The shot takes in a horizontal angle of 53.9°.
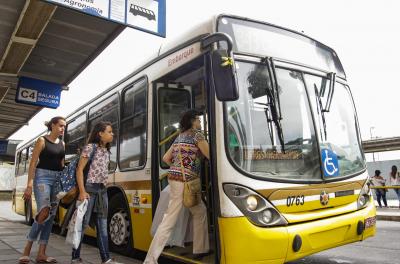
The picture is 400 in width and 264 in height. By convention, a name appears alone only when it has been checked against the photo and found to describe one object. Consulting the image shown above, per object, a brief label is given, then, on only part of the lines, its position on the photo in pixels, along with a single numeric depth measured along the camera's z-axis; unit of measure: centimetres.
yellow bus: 369
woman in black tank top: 502
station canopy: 869
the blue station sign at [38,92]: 1256
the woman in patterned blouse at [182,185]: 424
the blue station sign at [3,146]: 2962
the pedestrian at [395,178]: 1498
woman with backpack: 470
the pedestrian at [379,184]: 1578
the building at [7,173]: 3619
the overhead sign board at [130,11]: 714
